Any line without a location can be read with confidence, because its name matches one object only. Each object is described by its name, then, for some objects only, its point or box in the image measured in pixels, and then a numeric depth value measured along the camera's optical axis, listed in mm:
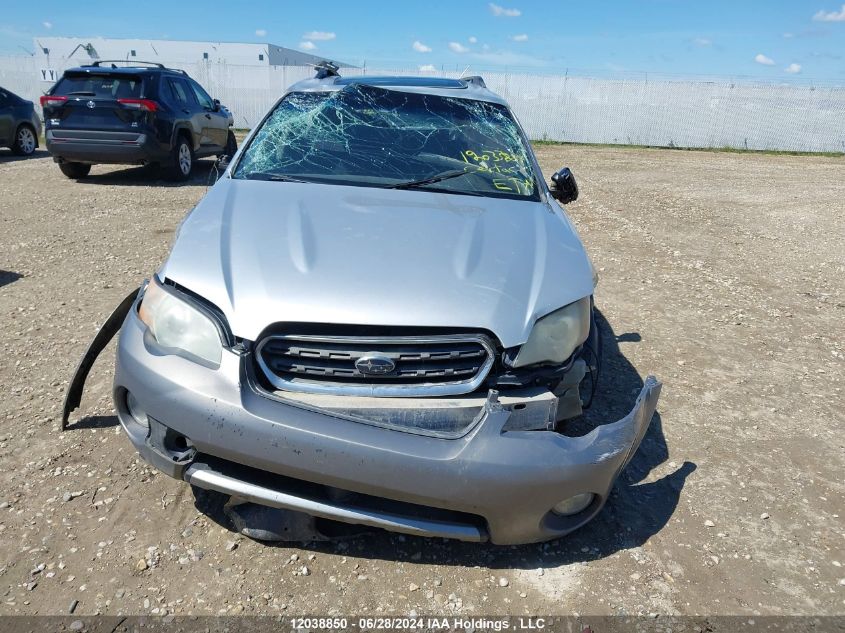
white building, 38594
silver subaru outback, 2037
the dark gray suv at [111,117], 9047
